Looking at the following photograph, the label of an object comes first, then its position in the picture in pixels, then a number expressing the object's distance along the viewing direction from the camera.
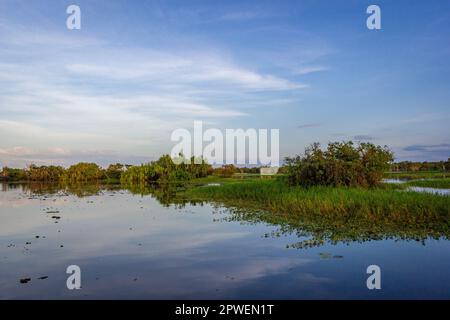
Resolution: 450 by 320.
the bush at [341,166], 18.34
